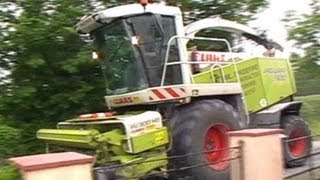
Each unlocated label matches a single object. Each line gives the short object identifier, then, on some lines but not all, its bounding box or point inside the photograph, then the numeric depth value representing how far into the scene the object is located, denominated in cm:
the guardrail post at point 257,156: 738
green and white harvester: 875
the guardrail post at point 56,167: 516
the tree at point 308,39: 1587
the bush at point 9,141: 1146
